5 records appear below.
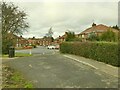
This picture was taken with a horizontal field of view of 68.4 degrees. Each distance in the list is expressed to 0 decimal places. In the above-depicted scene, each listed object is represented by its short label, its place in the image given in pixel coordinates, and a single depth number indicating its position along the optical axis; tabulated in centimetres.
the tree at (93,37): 1615
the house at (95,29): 2730
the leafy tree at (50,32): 4844
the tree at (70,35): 1770
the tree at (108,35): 1413
